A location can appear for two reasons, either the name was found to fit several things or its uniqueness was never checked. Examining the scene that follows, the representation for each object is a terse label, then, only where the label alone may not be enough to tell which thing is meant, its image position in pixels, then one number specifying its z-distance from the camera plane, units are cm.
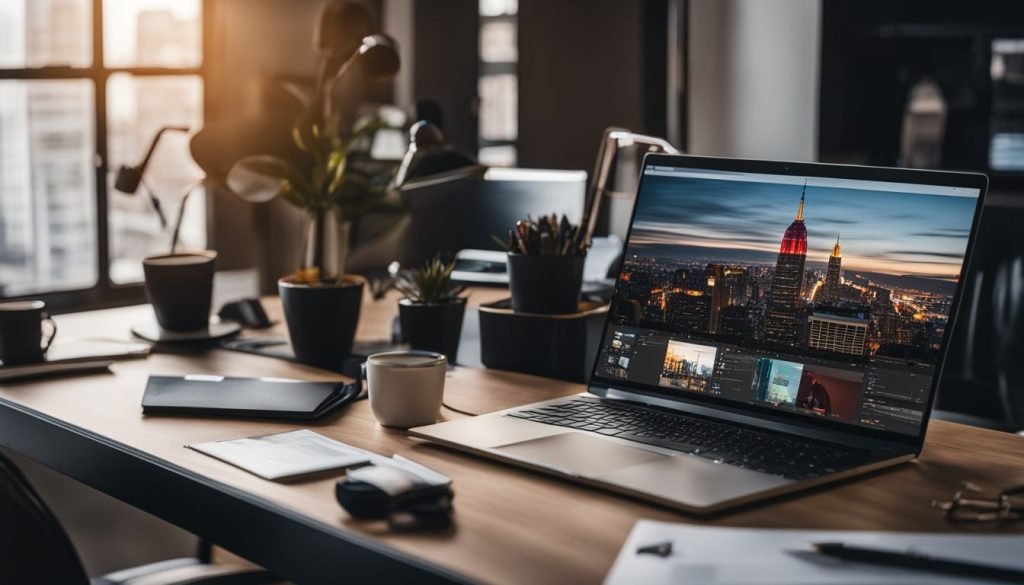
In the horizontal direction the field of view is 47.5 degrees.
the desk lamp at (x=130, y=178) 190
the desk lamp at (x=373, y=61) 186
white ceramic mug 131
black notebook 135
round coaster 182
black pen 85
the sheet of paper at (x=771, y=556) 85
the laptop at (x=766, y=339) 117
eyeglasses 101
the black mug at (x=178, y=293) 183
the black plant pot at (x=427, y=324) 168
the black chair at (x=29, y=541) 97
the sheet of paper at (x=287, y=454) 112
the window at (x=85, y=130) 344
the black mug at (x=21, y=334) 159
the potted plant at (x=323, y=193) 168
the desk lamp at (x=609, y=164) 180
